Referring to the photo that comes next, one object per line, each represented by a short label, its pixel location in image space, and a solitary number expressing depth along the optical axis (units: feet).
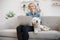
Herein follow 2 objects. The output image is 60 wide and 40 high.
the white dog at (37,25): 10.86
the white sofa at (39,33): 9.77
